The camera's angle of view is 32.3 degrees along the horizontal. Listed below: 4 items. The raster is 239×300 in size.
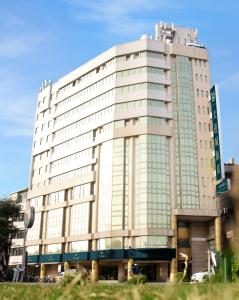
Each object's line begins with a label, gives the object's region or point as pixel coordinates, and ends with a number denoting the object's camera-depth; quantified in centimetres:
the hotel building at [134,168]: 6531
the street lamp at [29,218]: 4052
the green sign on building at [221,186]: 5790
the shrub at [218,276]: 1596
